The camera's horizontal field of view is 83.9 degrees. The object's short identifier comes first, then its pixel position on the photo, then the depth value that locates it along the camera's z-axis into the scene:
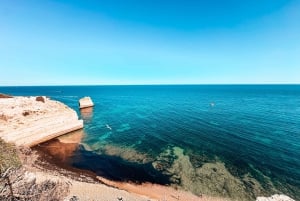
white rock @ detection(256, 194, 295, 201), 16.28
